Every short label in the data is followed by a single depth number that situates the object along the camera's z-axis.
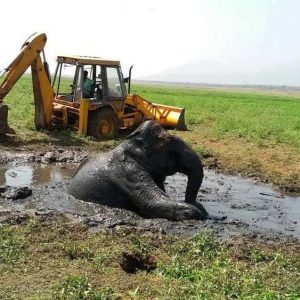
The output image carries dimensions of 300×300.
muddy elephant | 6.66
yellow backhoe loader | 12.08
